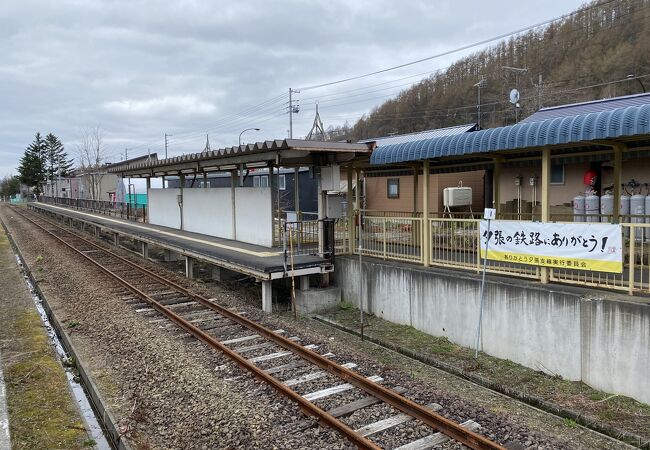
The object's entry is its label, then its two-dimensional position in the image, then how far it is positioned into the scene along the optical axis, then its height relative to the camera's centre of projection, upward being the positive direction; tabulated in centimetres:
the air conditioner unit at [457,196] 2069 +9
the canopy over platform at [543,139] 684 +94
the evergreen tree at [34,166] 9262 +777
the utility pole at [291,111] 4338 +896
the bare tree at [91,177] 5712 +343
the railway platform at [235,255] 1091 -135
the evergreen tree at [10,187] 10971 +469
